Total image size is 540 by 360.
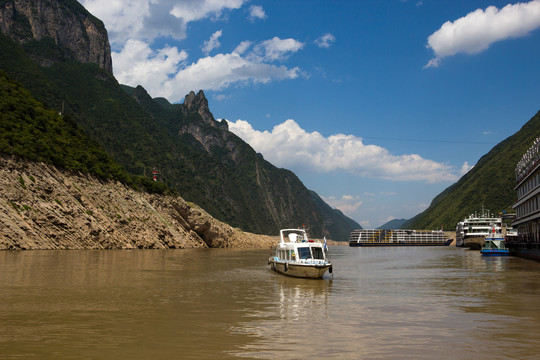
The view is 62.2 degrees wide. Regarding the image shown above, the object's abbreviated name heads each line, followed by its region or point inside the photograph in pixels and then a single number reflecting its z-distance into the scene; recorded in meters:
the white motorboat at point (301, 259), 36.94
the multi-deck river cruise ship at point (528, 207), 64.24
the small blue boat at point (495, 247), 80.31
